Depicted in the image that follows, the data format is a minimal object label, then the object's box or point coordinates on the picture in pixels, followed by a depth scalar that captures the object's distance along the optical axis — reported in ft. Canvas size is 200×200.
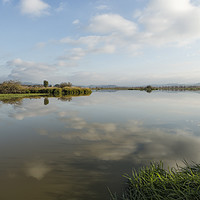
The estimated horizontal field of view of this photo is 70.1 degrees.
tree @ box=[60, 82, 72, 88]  212.27
